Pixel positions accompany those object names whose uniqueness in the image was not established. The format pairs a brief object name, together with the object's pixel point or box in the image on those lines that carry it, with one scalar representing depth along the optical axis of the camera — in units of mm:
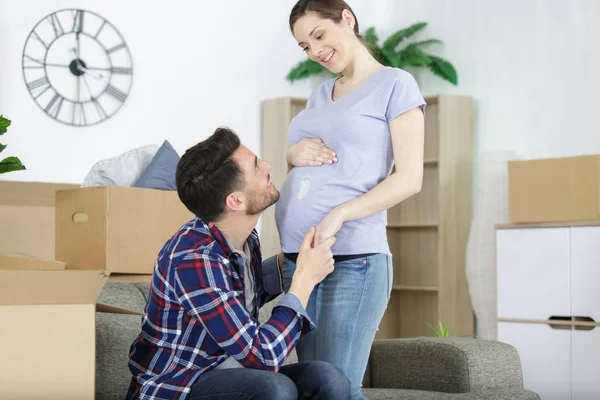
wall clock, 4758
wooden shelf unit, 5148
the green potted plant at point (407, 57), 5324
